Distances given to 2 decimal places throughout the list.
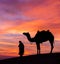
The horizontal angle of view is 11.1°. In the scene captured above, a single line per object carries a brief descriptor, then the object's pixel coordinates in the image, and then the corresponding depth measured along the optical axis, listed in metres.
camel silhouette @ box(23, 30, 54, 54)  39.44
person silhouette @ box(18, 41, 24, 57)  35.81
